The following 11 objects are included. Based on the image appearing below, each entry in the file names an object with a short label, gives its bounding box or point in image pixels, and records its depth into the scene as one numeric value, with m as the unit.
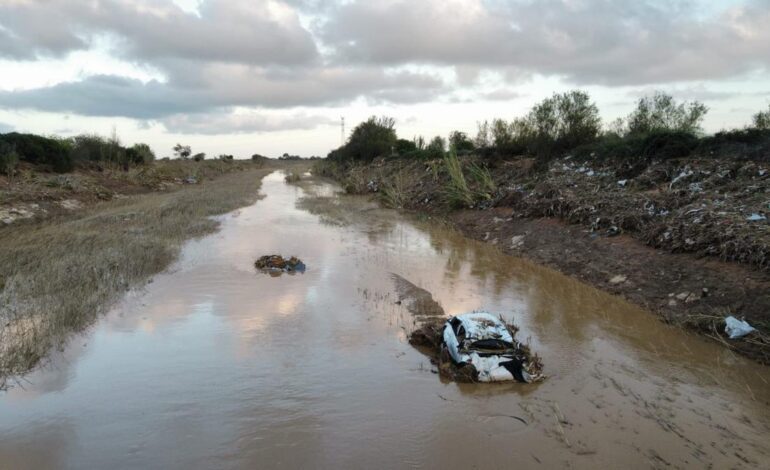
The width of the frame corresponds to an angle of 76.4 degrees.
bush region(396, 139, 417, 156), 39.91
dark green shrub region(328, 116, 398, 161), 39.81
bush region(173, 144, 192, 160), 54.95
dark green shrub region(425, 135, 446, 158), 27.86
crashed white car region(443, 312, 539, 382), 5.01
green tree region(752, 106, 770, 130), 13.52
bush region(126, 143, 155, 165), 30.23
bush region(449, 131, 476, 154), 29.36
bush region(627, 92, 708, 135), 16.58
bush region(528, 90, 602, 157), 17.70
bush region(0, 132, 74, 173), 19.46
